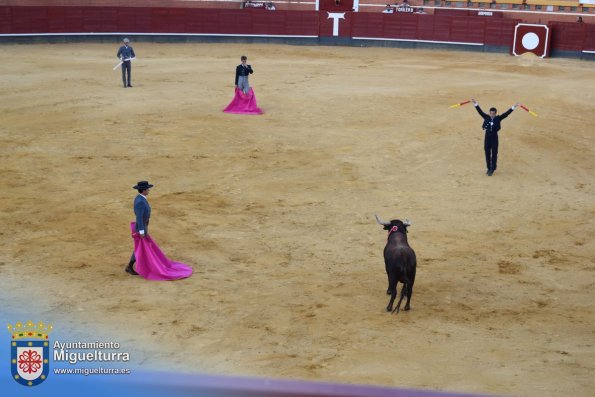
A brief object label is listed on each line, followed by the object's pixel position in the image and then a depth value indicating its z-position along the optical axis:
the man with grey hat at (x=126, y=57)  21.45
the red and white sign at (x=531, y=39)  31.77
